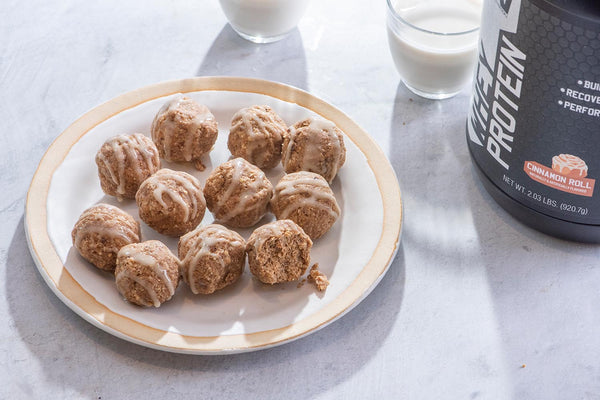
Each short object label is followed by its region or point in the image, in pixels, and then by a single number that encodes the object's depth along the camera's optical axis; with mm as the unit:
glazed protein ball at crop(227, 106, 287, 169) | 1221
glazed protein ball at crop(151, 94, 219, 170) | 1222
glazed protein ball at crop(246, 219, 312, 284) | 1055
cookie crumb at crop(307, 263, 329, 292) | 1079
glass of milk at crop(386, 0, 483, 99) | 1312
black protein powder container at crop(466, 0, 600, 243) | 940
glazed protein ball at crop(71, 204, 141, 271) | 1072
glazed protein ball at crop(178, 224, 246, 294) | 1044
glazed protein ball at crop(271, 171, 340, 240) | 1122
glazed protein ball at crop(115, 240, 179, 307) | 1028
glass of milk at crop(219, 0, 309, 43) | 1438
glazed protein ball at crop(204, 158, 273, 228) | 1137
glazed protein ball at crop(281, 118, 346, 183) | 1187
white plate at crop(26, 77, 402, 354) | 1024
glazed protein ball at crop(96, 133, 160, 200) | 1161
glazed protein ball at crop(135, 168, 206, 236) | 1109
